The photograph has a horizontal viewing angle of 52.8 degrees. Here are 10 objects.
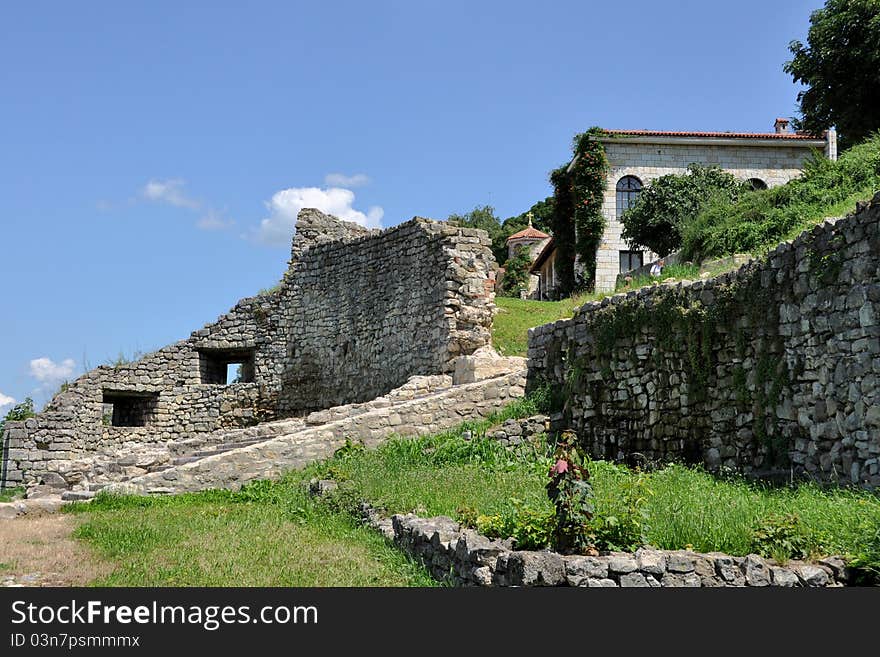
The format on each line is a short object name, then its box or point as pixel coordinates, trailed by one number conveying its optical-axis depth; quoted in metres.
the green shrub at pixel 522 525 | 6.92
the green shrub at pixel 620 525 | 6.78
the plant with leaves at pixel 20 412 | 23.83
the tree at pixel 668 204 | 31.08
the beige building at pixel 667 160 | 37.38
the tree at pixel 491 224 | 65.50
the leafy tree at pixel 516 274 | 51.22
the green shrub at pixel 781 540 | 6.77
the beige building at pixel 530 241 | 56.91
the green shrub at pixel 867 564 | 6.45
